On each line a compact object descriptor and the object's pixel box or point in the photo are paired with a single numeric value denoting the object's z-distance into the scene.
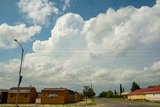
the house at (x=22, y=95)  31.88
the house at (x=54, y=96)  31.03
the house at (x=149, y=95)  38.52
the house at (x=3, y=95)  31.99
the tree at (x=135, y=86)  75.40
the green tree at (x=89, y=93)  62.46
